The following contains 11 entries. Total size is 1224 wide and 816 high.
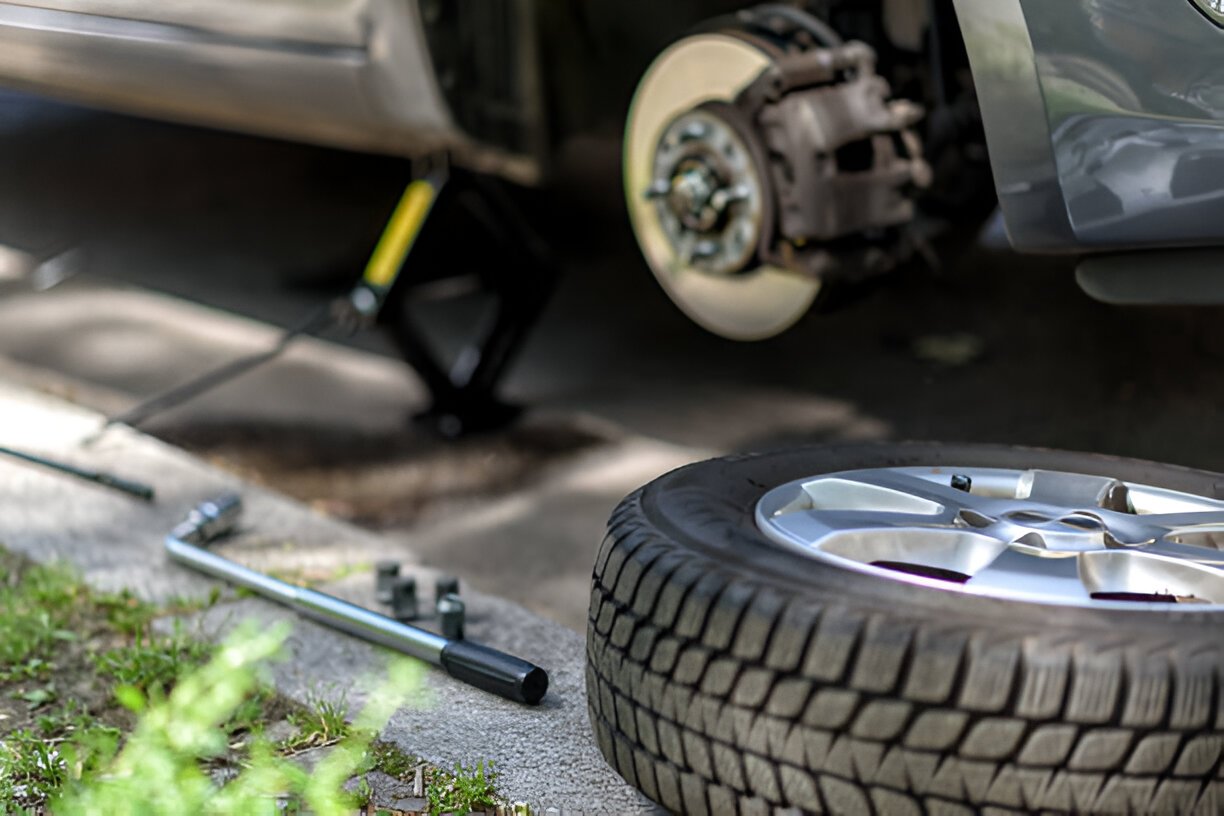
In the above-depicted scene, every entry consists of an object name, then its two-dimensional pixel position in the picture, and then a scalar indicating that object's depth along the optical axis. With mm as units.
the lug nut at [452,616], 2490
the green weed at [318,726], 2284
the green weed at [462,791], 2172
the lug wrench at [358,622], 2354
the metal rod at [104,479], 2890
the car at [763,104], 2308
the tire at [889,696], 1948
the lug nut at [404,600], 2582
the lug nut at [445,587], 2600
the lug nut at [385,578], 2627
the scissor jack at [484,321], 3325
